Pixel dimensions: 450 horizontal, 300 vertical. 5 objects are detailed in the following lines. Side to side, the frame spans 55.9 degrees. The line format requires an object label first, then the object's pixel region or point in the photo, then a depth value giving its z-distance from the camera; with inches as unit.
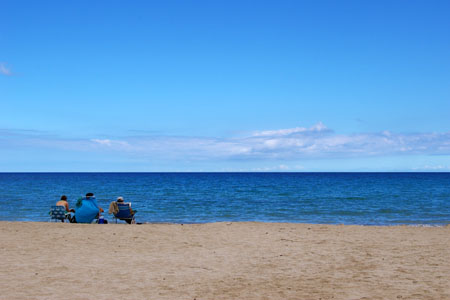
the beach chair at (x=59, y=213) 694.8
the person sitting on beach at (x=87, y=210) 678.5
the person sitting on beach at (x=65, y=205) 701.3
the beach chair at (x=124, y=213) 715.4
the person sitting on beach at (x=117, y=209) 702.5
